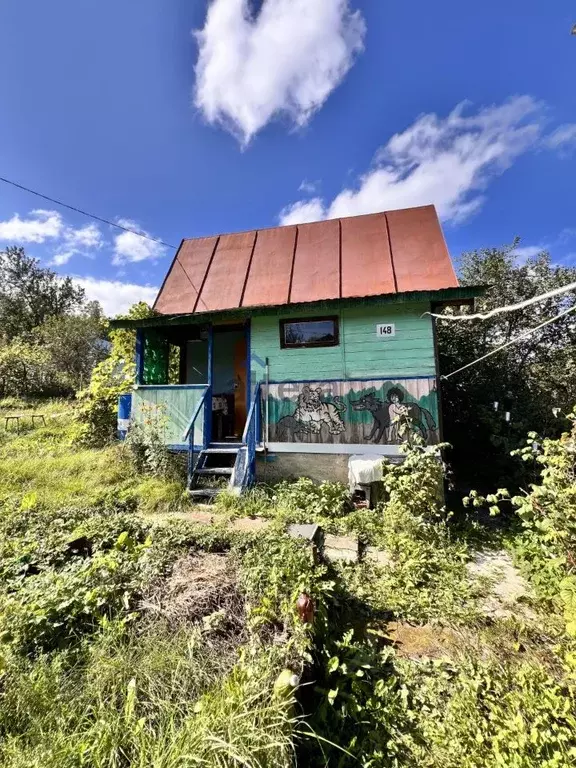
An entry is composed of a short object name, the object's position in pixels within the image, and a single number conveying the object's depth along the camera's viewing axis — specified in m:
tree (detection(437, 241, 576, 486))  7.83
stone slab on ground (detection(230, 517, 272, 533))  4.63
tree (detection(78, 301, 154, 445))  9.07
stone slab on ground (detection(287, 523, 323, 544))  4.08
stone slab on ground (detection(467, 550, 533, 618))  3.51
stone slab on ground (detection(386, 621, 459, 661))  2.94
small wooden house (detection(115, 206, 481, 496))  6.57
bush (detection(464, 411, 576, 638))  3.31
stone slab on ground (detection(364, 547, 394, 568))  4.40
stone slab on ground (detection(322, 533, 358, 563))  4.35
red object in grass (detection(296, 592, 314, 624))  2.47
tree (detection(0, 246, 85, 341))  26.05
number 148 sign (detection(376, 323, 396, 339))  6.77
